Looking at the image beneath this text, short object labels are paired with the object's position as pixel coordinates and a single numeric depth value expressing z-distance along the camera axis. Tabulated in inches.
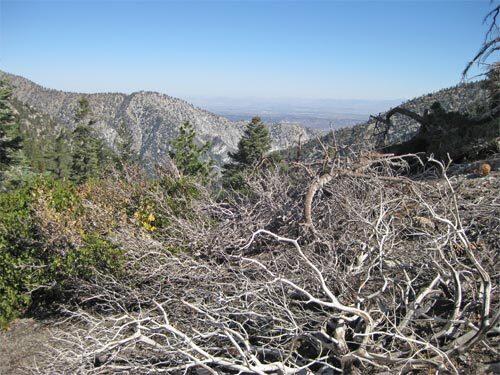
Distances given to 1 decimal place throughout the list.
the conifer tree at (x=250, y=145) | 979.6
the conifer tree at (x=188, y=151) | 828.6
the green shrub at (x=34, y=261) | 190.1
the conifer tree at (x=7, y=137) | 683.6
